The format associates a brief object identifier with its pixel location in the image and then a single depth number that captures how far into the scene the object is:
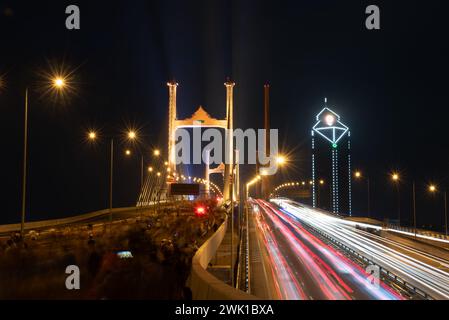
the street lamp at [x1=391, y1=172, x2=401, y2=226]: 53.12
